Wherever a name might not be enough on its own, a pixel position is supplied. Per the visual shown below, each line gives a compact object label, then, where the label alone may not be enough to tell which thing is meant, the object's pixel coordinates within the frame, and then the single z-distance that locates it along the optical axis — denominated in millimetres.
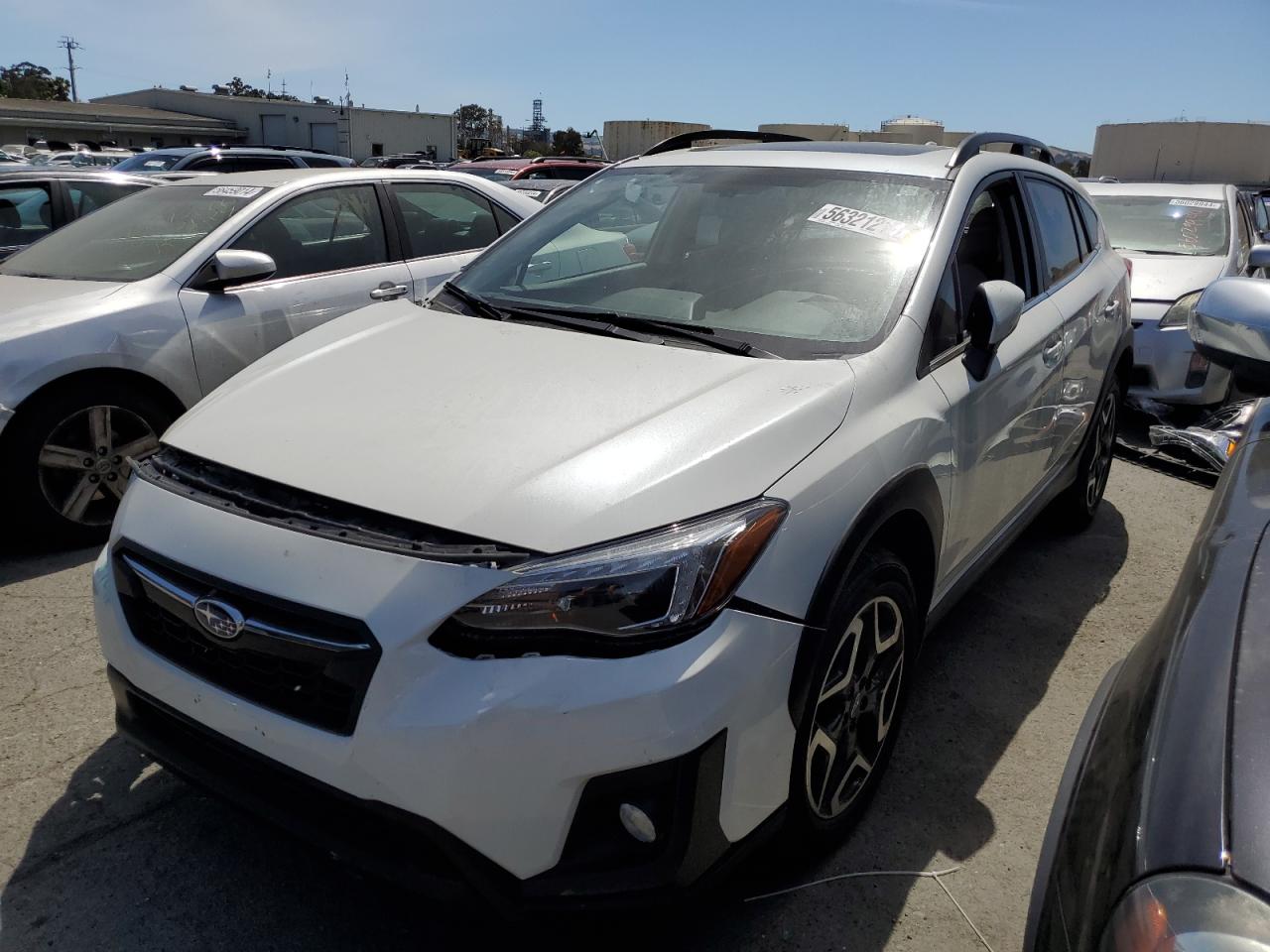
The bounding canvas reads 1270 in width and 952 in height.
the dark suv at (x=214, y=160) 13891
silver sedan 4059
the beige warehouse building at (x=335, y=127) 49875
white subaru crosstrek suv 1725
